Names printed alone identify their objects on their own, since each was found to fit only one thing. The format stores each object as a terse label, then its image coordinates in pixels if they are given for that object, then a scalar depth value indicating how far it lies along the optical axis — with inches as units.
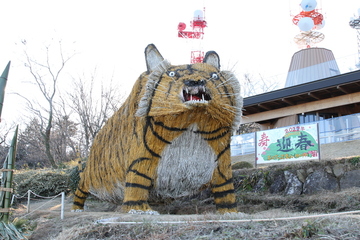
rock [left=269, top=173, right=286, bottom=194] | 308.4
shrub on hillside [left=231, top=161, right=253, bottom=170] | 412.8
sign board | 344.5
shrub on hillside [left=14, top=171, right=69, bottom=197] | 481.1
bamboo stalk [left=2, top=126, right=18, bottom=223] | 191.8
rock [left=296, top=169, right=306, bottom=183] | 303.4
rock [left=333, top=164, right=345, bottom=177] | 288.5
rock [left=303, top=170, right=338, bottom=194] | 287.4
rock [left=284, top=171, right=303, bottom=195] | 297.6
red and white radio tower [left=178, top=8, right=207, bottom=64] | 826.8
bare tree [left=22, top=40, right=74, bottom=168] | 695.1
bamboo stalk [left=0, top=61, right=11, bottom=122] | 195.5
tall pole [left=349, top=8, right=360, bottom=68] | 840.5
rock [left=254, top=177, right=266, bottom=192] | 319.3
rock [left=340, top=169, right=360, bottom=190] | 278.5
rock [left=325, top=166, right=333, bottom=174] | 294.1
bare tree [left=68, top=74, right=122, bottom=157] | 682.2
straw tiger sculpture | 204.2
